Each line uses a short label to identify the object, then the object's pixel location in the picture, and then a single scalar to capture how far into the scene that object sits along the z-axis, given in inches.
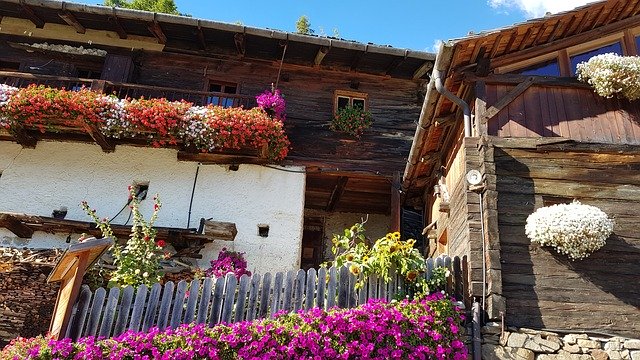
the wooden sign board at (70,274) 256.7
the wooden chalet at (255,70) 500.0
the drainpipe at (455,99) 316.2
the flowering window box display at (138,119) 431.2
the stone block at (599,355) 256.5
